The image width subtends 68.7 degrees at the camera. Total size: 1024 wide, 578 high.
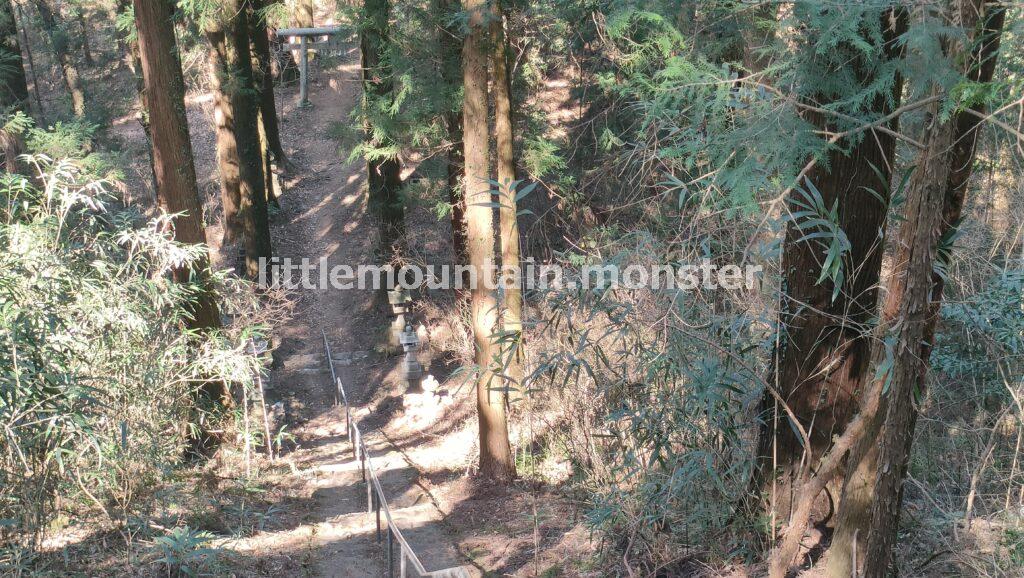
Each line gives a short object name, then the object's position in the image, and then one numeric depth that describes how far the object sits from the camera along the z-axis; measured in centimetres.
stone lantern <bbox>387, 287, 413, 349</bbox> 1593
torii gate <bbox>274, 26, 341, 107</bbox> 2197
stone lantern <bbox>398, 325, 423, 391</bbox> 1501
